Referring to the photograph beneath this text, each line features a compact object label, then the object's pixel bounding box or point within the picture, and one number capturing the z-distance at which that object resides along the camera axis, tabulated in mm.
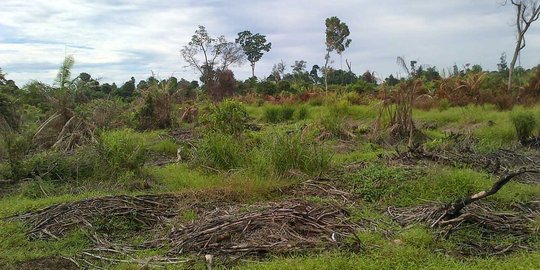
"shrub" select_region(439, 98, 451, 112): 16225
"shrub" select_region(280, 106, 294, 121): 17583
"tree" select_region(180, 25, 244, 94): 34500
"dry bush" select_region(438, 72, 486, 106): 17005
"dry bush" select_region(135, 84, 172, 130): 15734
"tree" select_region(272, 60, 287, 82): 43750
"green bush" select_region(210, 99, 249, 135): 9805
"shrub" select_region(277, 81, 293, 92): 32219
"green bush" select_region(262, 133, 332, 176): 7371
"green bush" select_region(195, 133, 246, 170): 8109
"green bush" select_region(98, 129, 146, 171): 8031
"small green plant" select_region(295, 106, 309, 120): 17205
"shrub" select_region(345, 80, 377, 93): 26377
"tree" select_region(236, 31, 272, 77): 46688
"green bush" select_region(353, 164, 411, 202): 6438
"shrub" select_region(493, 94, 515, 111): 14907
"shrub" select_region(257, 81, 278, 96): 31875
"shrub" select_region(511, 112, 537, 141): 10383
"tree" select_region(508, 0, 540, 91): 19359
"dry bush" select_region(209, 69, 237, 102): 31598
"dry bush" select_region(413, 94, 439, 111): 16734
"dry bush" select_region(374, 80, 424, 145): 10719
